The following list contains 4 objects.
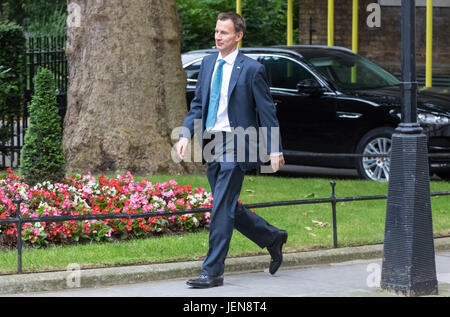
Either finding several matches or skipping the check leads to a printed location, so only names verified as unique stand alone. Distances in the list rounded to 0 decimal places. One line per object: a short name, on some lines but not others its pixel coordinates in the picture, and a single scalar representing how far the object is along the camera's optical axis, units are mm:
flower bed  17516
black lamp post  14078
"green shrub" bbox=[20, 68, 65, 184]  20344
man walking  14727
